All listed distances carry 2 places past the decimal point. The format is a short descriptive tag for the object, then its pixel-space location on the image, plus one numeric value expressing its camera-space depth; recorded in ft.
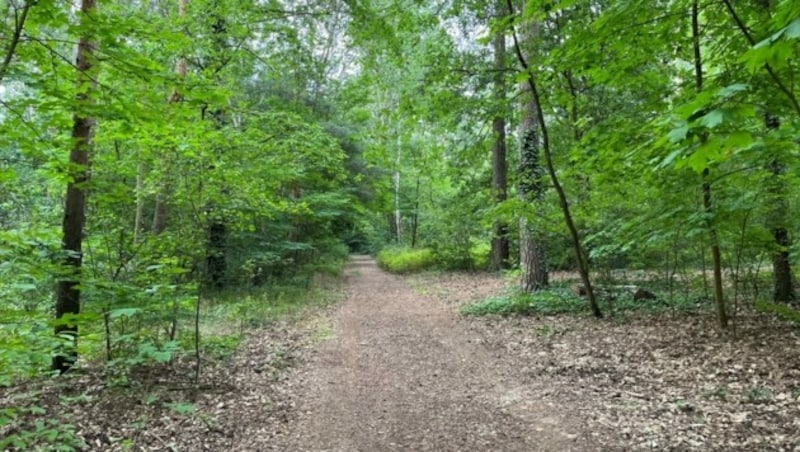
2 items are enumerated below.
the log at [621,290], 28.32
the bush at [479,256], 54.29
